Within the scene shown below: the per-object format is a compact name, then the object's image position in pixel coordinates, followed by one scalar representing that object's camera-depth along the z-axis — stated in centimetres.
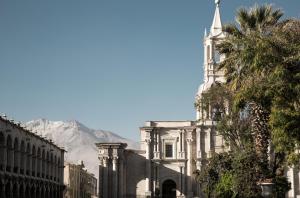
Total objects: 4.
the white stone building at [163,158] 6856
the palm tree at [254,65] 2709
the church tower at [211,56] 7156
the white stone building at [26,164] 4656
